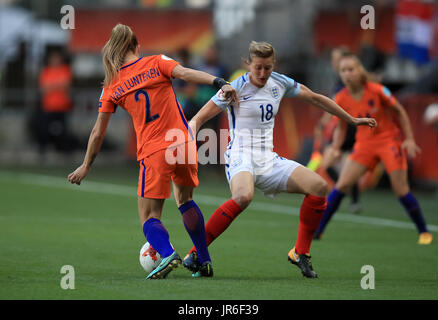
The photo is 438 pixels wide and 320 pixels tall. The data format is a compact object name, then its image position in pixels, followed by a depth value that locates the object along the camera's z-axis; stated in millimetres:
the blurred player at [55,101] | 23047
